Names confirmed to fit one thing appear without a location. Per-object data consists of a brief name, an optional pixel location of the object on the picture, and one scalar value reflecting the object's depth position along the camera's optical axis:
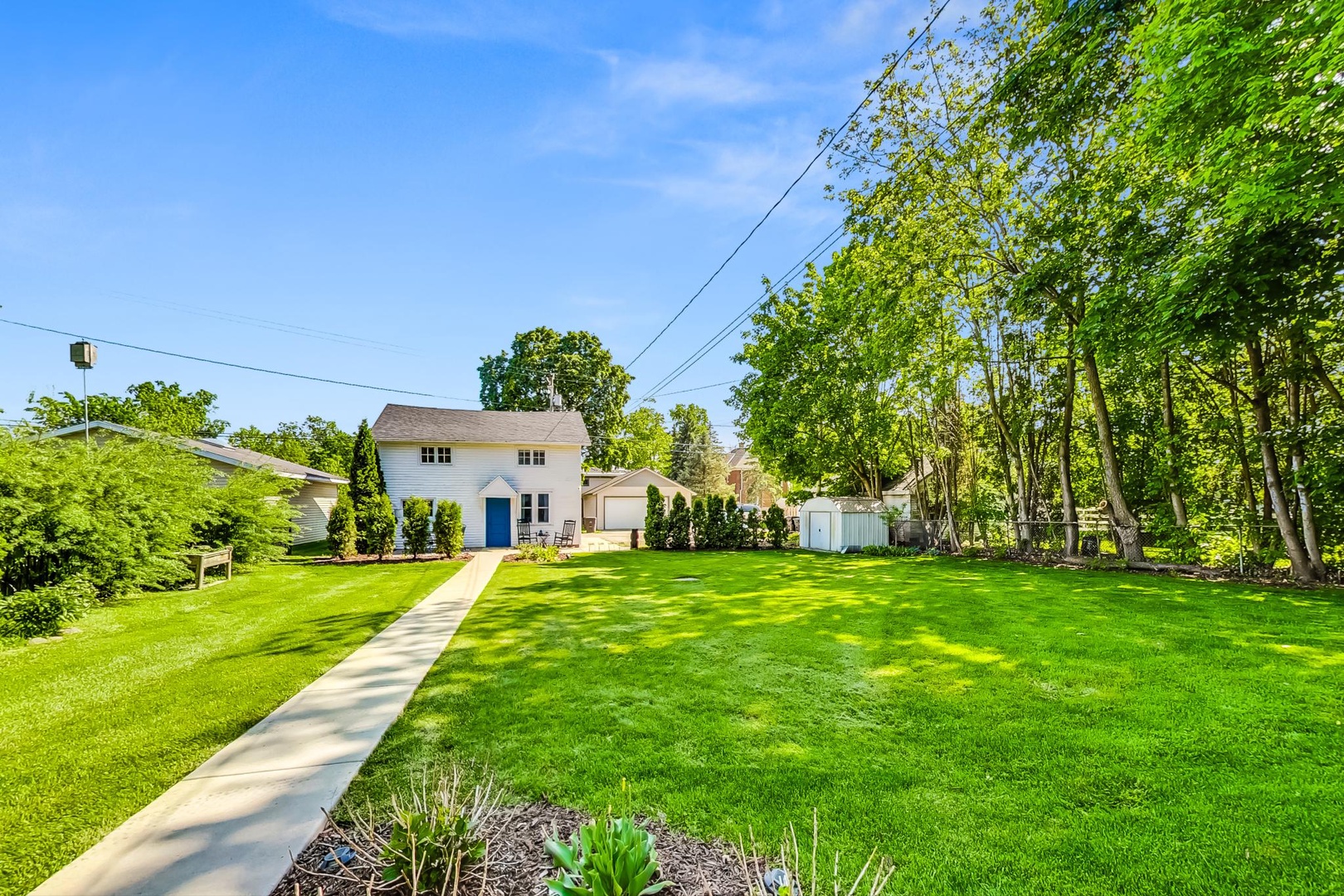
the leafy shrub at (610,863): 1.62
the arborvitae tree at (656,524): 17.73
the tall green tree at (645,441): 36.75
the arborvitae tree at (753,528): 18.28
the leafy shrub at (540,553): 13.81
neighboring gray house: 12.95
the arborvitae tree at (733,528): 18.08
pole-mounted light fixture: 11.46
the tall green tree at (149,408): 23.67
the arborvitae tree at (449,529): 14.74
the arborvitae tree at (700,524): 17.97
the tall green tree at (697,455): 38.59
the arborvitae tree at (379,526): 14.17
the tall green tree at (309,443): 33.41
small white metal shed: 16.56
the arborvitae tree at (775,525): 18.80
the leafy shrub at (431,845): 1.80
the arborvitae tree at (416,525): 14.54
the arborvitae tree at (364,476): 14.60
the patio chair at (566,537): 17.58
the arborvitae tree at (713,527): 18.02
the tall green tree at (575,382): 32.00
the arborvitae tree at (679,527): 17.89
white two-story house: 17.33
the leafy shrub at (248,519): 10.62
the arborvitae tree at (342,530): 13.78
